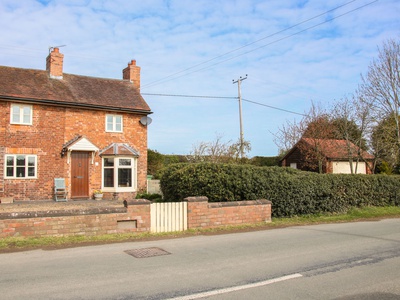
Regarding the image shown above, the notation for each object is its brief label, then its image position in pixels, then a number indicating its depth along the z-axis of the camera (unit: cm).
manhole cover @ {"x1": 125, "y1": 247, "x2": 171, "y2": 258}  741
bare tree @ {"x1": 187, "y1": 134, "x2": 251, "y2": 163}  2211
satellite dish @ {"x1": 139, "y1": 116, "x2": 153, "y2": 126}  2266
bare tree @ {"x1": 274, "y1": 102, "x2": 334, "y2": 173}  2454
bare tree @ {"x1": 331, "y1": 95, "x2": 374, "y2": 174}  2188
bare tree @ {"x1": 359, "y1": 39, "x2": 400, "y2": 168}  1961
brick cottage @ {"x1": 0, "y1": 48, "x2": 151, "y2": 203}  1925
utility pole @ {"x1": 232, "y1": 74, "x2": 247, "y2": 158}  2400
